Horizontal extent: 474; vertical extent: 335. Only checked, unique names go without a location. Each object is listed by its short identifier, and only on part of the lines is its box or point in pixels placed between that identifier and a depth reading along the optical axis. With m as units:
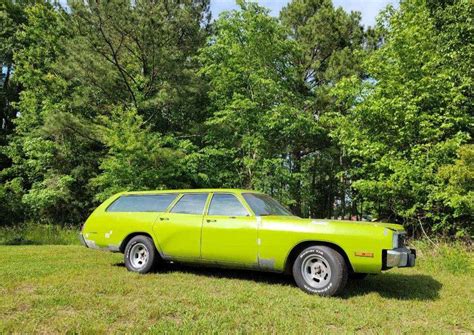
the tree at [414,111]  12.72
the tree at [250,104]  17.97
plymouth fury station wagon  5.62
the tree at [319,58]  20.39
